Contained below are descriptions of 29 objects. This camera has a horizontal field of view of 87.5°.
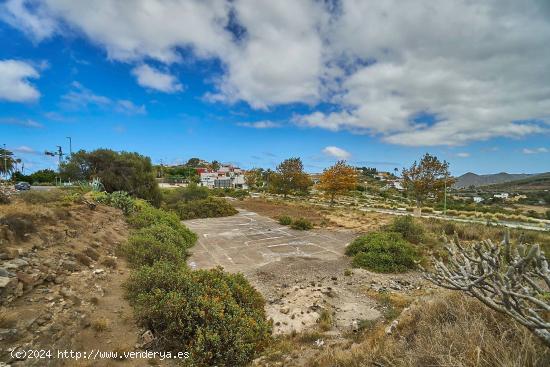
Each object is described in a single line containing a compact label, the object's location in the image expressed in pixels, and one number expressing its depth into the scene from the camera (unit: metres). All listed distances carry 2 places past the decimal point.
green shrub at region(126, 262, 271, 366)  5.72
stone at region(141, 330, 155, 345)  5.80
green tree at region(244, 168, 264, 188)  72.71
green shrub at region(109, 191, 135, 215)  17.16
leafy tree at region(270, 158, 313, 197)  49.09
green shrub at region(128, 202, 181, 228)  15.29
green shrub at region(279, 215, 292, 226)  23.94
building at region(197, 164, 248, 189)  83.11
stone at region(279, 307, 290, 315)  8.13
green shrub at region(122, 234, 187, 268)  10.15
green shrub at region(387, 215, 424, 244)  17.38
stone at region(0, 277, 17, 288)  5.56
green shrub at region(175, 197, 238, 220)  27.35
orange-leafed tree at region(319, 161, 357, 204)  35.81
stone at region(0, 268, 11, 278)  5.84
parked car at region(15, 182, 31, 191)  29.26
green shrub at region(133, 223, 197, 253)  12.64
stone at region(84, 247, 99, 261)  9.09
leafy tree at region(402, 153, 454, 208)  29.23
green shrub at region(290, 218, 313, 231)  22.31
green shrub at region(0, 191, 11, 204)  11.48
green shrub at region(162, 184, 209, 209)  34.09
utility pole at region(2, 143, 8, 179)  41.52
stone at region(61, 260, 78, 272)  7.67
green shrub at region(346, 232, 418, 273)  12.74
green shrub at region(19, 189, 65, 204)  14.45
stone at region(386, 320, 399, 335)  5.26
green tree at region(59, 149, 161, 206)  24.77
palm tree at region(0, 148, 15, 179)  42.09
